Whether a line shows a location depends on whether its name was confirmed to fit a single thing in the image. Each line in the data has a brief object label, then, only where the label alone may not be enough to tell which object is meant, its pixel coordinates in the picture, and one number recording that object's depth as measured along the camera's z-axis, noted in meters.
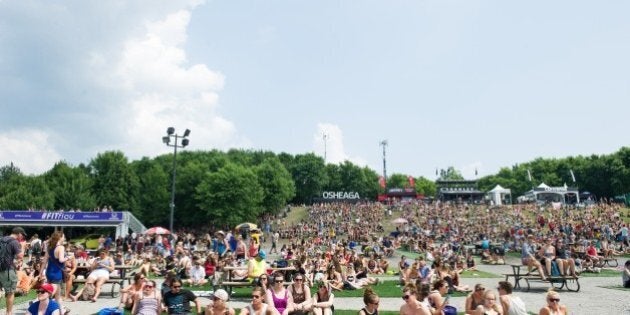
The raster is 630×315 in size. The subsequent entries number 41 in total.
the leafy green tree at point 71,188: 53.16
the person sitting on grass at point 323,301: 8.52
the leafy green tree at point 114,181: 58.12
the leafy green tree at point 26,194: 48.62
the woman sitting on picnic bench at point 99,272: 11.50
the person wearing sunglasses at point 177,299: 7.99
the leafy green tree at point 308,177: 89.44
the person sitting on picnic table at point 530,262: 13.60
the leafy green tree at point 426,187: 128.75
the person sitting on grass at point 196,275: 14.16
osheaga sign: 85.25
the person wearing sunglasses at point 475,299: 8.04
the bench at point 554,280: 13.33
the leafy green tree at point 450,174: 150.12
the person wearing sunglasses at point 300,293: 8.43
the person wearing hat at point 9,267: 8.73
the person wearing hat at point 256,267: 11.84
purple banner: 36.41
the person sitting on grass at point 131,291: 9.50
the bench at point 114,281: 11.74
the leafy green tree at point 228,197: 53.47
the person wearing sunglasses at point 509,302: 7.32
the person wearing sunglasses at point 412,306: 6.60
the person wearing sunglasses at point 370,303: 6.78
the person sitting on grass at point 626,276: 14.65
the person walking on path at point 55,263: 9.25
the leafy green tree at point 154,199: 57.78
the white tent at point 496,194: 63.21
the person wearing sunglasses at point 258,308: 7.39
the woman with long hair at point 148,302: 7.93
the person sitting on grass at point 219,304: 7.41
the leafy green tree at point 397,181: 125.94
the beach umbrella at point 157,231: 28.35
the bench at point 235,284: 11.39
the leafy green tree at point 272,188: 63.34
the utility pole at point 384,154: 104.34
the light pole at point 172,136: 26.41
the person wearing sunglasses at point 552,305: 6.86
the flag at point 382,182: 97.75
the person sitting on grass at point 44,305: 7.34
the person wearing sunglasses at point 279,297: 8.08
